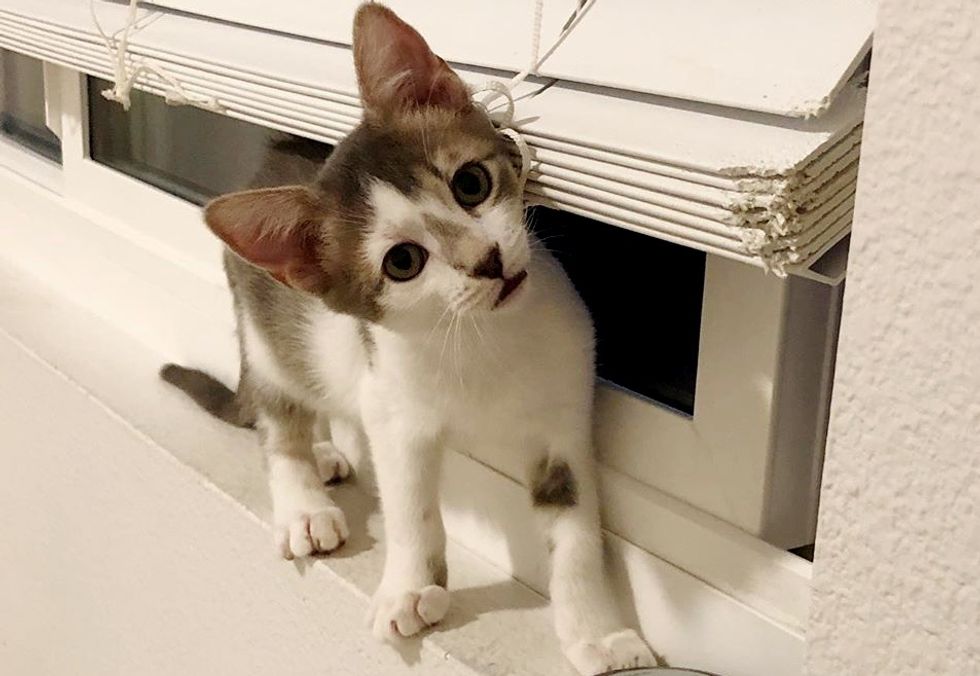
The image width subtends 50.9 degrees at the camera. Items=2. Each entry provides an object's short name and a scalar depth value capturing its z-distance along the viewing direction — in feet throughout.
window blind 1.73
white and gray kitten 2.34
